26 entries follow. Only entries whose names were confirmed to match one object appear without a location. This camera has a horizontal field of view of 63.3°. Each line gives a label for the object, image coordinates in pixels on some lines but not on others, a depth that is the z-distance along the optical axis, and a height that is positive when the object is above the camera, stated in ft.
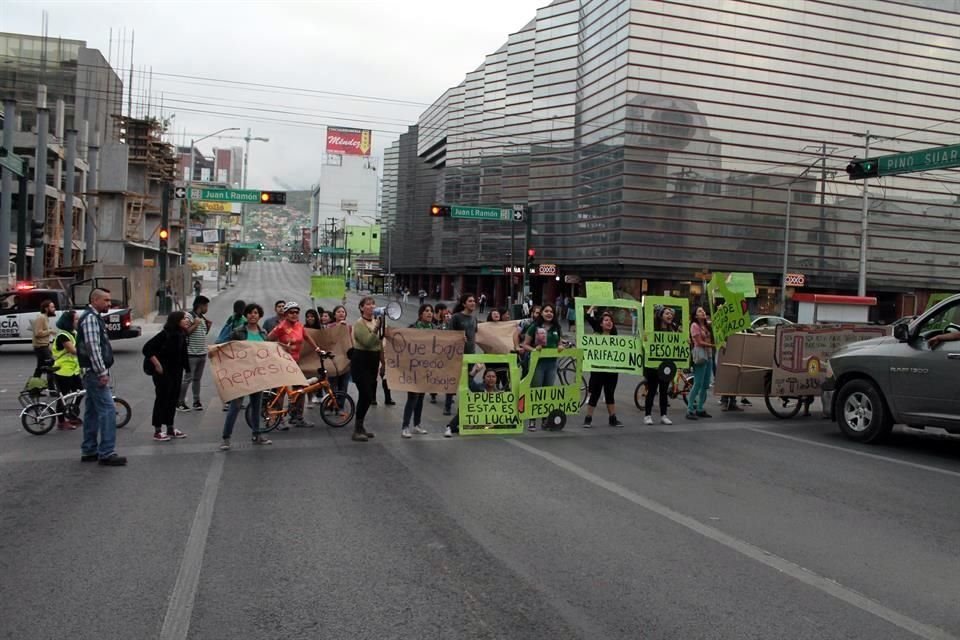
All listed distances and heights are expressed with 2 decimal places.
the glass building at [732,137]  173.99 +40.14
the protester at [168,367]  32.71 -3.76
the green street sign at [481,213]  118.42 +12.62
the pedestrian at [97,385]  27.17 -3.90
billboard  645.51 +120.11
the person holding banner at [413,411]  34.86 -5.46
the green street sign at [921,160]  56.90 +12.08
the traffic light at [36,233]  104.17 +5.16
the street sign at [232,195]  100.54 +12.10
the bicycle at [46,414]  33.45 -6.16
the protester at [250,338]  31.35 -2.70
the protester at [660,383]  39.63 -4.07
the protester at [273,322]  42.04 -2.08
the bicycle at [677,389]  46.03 -5.07
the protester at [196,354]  40.93 -3.89
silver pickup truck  31.86 -2.72
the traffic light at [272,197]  109.70 +12.29
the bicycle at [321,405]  35.14 -5.53
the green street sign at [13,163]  84.58 +11.96
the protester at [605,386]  39.04 -4.28
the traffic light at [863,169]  65.77 +12.60
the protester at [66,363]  34.86 -4.09
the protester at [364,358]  33.12 -3.01
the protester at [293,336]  36.91 -2.50
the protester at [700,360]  41.68 -2.89
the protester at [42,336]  42.83 -3.58
